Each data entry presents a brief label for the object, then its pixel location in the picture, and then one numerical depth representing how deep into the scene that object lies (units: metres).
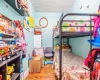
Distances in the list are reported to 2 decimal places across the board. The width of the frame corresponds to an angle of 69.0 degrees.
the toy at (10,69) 1.09
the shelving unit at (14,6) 1.16
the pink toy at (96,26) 1.00
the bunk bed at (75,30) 1.30
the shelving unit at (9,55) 0.81
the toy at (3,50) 0.78
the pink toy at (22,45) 1.34
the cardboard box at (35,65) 2.45
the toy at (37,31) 3.23
